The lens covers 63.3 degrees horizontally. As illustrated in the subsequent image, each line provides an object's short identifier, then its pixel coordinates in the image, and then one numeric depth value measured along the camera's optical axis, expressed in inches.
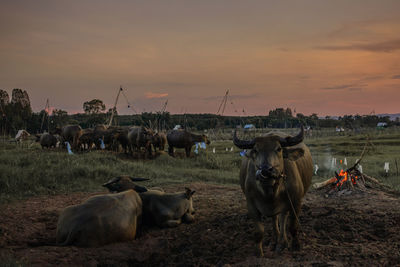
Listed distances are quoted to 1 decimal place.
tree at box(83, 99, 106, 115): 2765.7
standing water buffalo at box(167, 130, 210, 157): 893.2
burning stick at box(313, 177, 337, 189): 460.1
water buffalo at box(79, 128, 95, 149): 885.8
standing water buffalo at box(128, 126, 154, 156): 836.6
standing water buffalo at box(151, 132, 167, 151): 871.3
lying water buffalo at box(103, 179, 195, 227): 313.0
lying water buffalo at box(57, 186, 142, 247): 247.4
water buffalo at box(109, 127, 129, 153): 894.5
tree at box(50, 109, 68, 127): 2378.1
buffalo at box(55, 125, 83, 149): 881.5
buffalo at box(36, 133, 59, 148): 969.5
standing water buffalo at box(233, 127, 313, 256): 204.4
